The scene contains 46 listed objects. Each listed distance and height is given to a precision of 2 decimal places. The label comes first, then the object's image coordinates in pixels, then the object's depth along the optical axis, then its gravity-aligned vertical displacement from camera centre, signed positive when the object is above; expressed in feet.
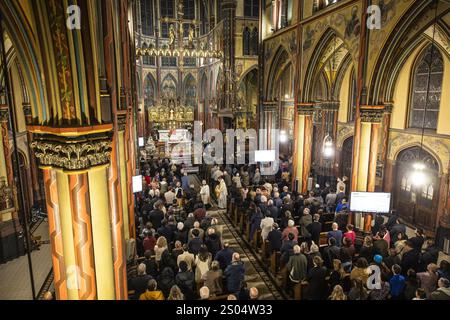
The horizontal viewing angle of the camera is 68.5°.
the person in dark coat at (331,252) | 25.12 -11.23
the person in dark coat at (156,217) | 33.40 -11.07
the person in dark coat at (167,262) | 23.93 -11.19
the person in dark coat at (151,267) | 22.97 -11.12
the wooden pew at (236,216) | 41.45 -13.67
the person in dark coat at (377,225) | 32.07 -11.64
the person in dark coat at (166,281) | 20.98 -11.01
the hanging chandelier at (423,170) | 41.22 -8.34
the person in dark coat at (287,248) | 26.18 -11.30
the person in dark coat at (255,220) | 34.04 -11.78
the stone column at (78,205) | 15.00 -4.66
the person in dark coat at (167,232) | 29.37 -11.04
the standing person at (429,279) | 21.25 -11.14
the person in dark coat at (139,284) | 20.15 -10.68
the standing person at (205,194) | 44.24 -11.64
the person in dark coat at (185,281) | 21.26 -11.15
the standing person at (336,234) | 27.68 -10.75
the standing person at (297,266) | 23.45 -11.43
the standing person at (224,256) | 24.67 -11.12
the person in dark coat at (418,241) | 26.84 -11.00
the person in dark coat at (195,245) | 26.61 -11.05
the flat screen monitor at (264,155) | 55.46 -8.30
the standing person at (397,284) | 20.98 -11.33
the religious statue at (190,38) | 54.59 +11.15
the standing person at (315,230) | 30.37 -11.38
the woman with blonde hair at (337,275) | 21.76 -11.18
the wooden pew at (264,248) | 30.60 -13.26
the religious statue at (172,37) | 55.93 +11.65
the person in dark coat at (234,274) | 22.54 -11.38
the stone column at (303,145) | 50.70 -6.18
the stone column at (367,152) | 36.27 -5.29
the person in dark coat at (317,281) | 21.62 -11.47
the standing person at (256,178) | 51.06 -11.18
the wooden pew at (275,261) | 28.46 -13.39
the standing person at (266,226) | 31.76 -11.48
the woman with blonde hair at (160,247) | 25.67 -10.90
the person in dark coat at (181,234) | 28.68 -11.02
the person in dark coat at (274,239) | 29.45 -11.89
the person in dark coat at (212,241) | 27.40 -11.13
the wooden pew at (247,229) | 36.55 -13.77
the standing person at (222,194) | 47.12 -12.54
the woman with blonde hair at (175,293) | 18.19 -10.22
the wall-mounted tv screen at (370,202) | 32.58 -9.57
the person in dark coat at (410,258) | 24.20 -11.15
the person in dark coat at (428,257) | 24.31 -11.16
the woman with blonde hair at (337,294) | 18.28 -10.40
